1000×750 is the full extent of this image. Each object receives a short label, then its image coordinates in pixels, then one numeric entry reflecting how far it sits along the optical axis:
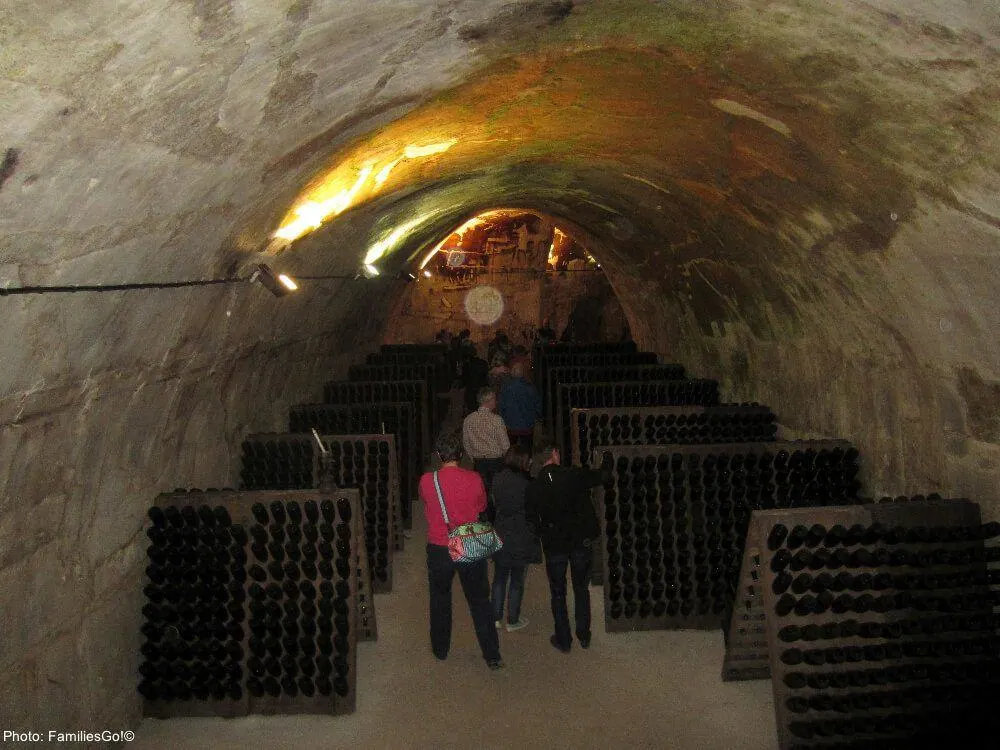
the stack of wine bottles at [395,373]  10.66
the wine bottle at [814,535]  4.05
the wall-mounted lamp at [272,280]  5.31
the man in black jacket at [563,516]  4.96
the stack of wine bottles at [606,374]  10.12
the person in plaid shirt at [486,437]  6.94
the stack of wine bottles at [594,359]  11.66
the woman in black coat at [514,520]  5.18
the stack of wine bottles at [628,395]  9.18
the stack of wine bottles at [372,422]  7.71
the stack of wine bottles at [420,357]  12.48
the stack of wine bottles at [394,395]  8.90
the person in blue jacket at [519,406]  8.52
